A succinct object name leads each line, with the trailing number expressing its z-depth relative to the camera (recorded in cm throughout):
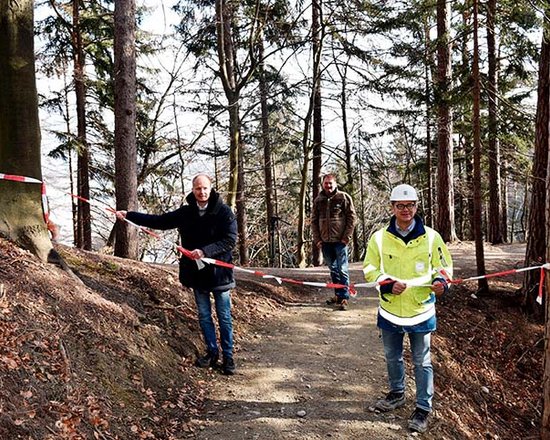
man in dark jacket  526
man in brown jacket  786
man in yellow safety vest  435
